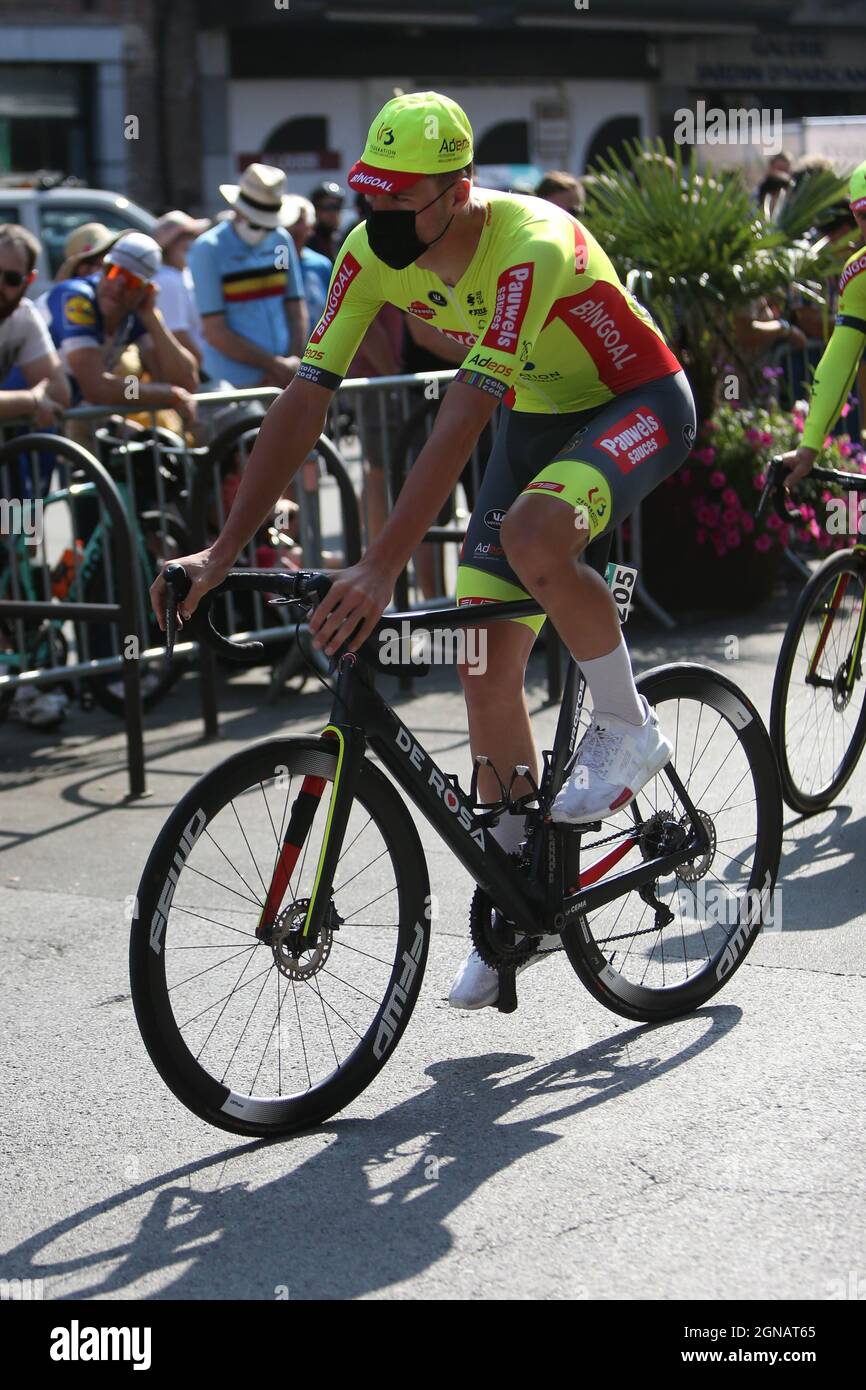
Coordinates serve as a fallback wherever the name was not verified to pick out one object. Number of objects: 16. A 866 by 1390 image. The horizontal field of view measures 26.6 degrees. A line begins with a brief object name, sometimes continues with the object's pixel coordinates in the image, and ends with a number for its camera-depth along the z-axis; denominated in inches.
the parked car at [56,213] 620.4
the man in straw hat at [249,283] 345.4
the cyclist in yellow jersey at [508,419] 142.0
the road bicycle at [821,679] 221.6
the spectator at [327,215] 494.9
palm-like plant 354.9
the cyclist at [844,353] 223.1
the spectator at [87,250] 347.6
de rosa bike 141.8
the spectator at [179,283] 391.2
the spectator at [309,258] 374.8
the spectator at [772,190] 411.1
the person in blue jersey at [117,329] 311.7
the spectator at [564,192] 374.3
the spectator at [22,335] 290.4
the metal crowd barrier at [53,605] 250.4
